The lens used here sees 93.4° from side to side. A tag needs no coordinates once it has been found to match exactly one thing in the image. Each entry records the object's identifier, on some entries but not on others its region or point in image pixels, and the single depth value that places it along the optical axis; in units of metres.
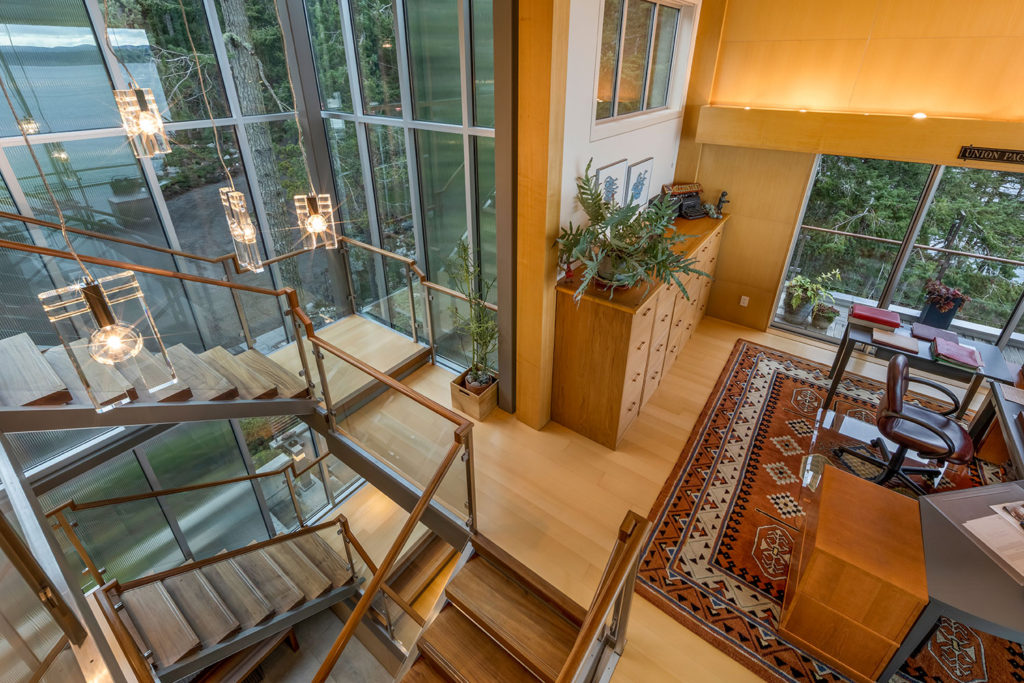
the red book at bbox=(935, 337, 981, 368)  3.80
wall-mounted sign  3.91
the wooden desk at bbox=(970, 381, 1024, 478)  3.13
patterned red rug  2.80
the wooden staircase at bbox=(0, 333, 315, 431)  2.79
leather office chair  3.35
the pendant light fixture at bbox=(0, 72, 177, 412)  1.90
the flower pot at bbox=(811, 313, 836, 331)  5.57
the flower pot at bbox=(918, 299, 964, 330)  4.85
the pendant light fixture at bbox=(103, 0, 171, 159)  2.61
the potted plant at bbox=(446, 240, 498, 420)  4.22
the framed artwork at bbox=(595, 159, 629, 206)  4.00
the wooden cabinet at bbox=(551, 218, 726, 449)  3.64
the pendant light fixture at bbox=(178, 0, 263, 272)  3.09
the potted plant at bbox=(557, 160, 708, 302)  3.56
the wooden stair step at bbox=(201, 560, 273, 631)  4.33
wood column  2.96
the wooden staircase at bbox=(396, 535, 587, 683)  2.83
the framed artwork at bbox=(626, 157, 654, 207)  4.48
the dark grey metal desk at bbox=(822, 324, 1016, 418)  3.79
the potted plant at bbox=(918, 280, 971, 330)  4.79
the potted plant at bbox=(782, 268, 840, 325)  5.52
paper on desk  2.33
